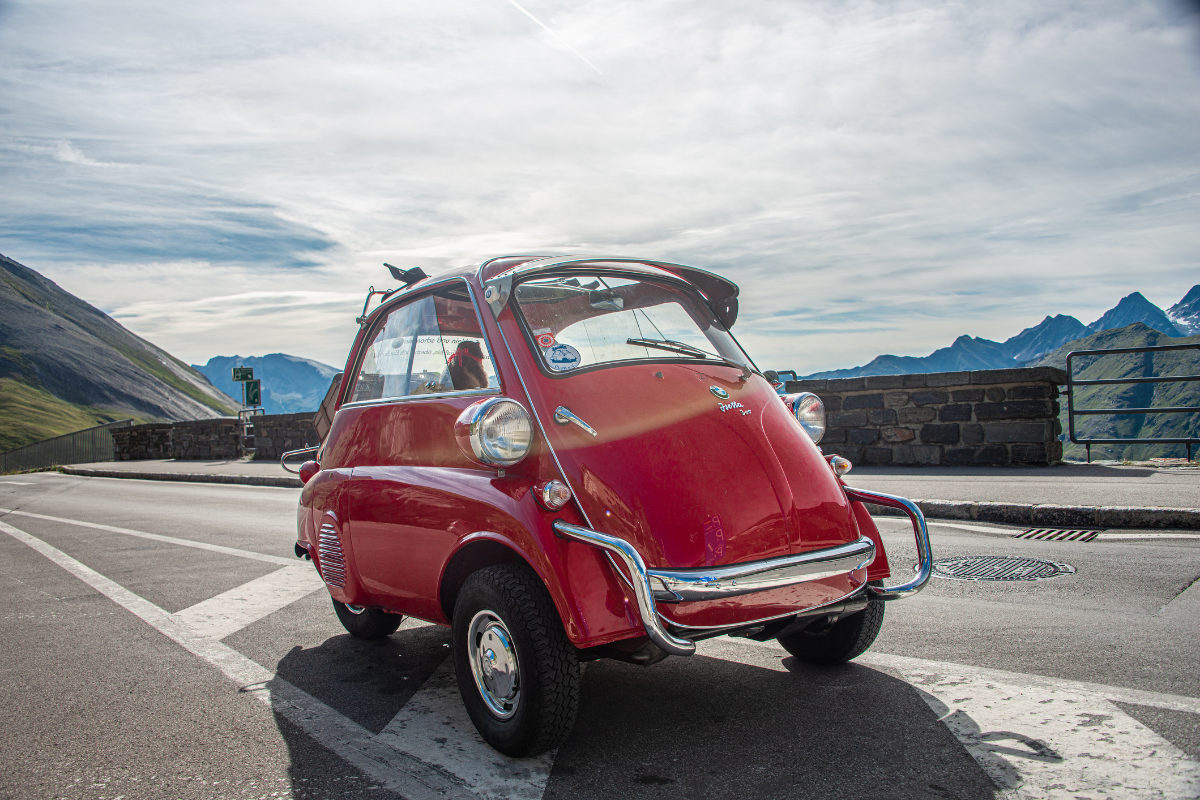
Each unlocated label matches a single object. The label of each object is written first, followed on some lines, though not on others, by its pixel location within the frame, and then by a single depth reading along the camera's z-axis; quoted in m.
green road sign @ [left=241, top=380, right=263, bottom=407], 27.25
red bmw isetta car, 2.85
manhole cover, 5.49
